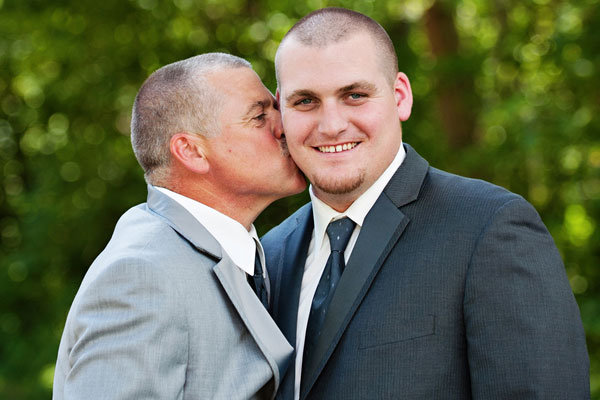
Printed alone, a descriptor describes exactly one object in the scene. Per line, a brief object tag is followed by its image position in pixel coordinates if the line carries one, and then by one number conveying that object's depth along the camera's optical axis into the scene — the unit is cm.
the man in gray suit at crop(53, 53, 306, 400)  213
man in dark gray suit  211
